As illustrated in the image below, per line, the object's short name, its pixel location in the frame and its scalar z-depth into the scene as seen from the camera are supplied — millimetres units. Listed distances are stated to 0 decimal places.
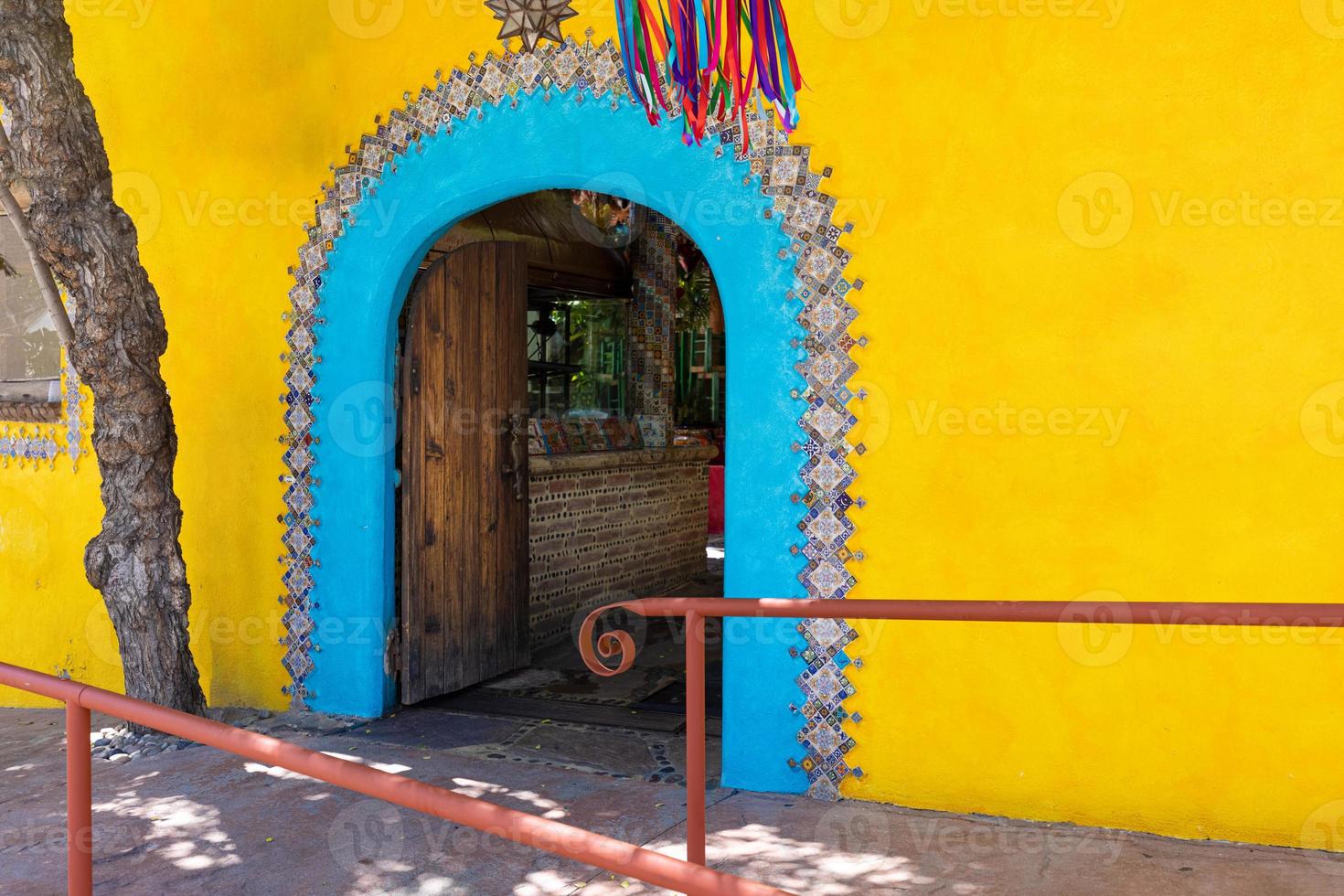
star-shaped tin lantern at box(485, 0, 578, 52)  3828
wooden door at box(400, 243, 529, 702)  5207
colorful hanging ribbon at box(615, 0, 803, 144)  3066
